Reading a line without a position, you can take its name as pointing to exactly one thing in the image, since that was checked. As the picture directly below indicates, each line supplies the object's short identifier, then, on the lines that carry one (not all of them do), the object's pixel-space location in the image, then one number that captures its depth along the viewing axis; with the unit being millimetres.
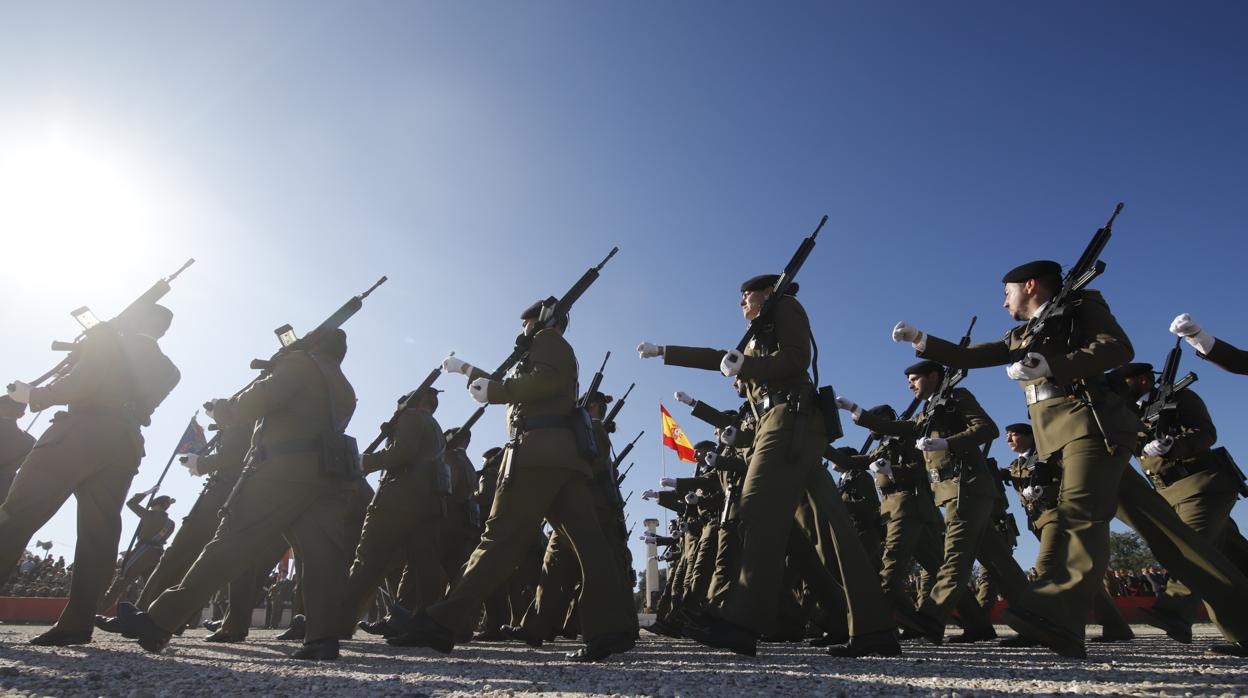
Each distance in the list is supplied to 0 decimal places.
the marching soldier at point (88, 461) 4645
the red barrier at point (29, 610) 12656
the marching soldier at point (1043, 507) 4004
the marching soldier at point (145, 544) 10000
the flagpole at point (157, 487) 10531
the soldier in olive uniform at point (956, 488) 6168
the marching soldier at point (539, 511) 4418
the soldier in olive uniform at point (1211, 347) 4016
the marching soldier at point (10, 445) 7555
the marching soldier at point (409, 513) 5906
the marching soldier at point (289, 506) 4215
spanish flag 21203
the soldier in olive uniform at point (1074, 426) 3738
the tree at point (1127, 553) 47031
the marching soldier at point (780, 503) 4340
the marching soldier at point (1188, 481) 5148
